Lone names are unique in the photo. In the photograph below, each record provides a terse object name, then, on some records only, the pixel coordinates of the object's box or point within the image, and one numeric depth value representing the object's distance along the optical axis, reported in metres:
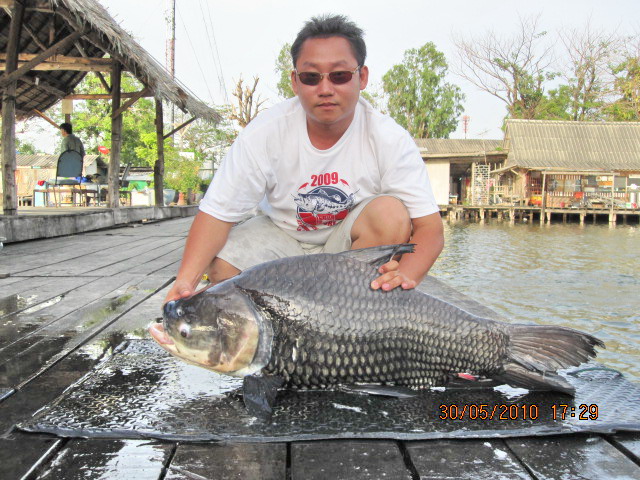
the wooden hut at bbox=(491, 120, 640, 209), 30.81
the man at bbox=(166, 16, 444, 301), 2.42
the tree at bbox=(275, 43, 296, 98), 42.59
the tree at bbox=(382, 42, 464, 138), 46.44
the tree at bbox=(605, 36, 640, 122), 37.16
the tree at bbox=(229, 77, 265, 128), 34.50
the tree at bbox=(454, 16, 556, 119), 41.94
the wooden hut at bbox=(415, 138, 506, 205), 33.00
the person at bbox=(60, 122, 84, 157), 11.14
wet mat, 1.62
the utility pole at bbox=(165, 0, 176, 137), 26.95
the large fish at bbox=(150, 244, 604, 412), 1.84
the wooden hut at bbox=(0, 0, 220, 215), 7.57
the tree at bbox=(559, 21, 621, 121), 40.20
